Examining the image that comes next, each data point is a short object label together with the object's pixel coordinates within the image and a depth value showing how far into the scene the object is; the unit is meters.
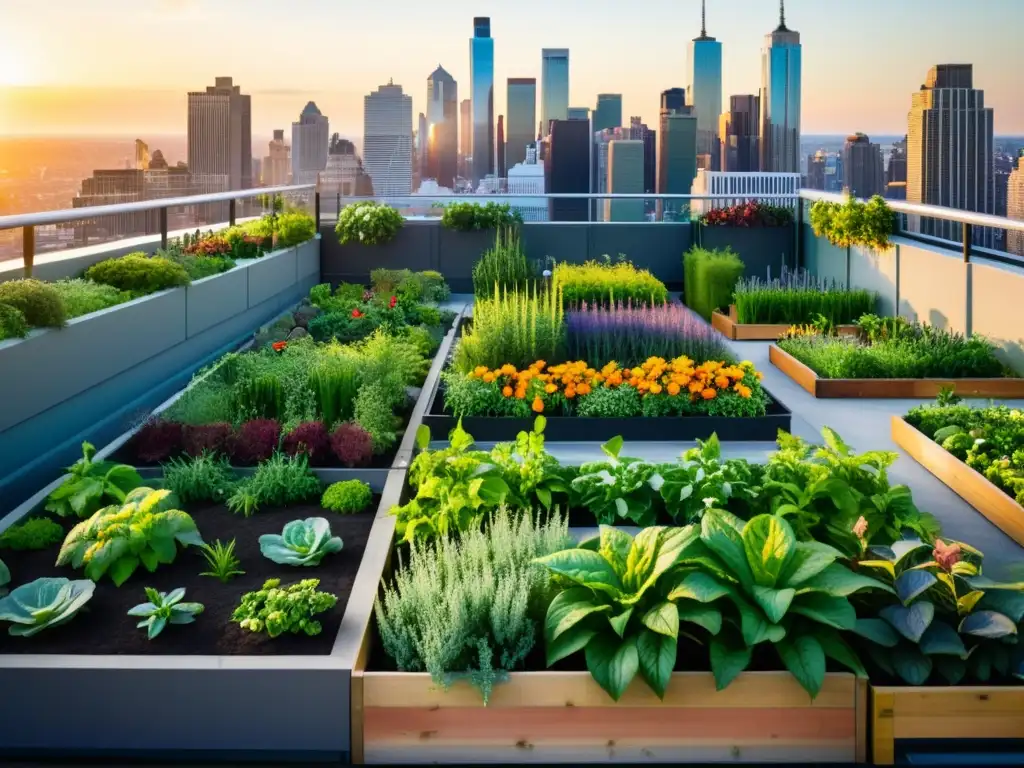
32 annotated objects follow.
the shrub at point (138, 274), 6.85
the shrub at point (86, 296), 5.89
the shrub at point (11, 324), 5.09
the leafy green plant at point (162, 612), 3.30
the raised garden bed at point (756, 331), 9.41
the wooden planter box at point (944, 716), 2.94
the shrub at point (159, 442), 5.01
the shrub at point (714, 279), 10.46
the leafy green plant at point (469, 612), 2.97
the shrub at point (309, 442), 4.97
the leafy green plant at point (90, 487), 4.29
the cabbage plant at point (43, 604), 3.32
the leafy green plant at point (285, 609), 3.24
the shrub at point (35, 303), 5.34
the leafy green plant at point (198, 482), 4.66
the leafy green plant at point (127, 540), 3.78
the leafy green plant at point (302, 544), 3.87
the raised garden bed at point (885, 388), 6.93
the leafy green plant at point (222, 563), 3.76
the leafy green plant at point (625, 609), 2.89
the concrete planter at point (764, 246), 12.18
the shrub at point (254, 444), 4.97
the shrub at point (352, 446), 4.91
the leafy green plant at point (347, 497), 4.50
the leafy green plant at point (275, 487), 4.52
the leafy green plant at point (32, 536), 4.08
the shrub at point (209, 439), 5.01
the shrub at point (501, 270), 10.38
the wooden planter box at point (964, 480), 4.40
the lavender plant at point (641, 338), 6.68
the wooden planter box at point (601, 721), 2.96
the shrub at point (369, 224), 12.49
